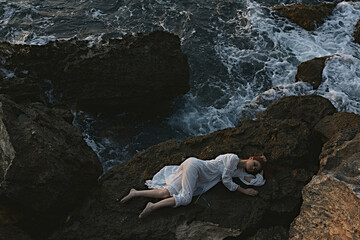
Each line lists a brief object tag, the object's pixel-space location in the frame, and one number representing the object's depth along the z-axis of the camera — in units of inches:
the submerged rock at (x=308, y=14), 520.4
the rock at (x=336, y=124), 279.0
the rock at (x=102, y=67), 365.4
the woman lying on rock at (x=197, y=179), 252.1
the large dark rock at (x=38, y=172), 238.4
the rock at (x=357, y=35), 494.3
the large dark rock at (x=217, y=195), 244.1
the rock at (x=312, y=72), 417.7
